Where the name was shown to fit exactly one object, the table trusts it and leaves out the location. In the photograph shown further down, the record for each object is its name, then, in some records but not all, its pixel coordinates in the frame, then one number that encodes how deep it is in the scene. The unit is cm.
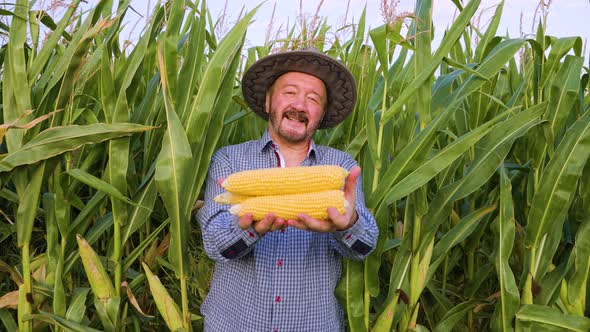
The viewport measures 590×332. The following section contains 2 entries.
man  192
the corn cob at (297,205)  146
